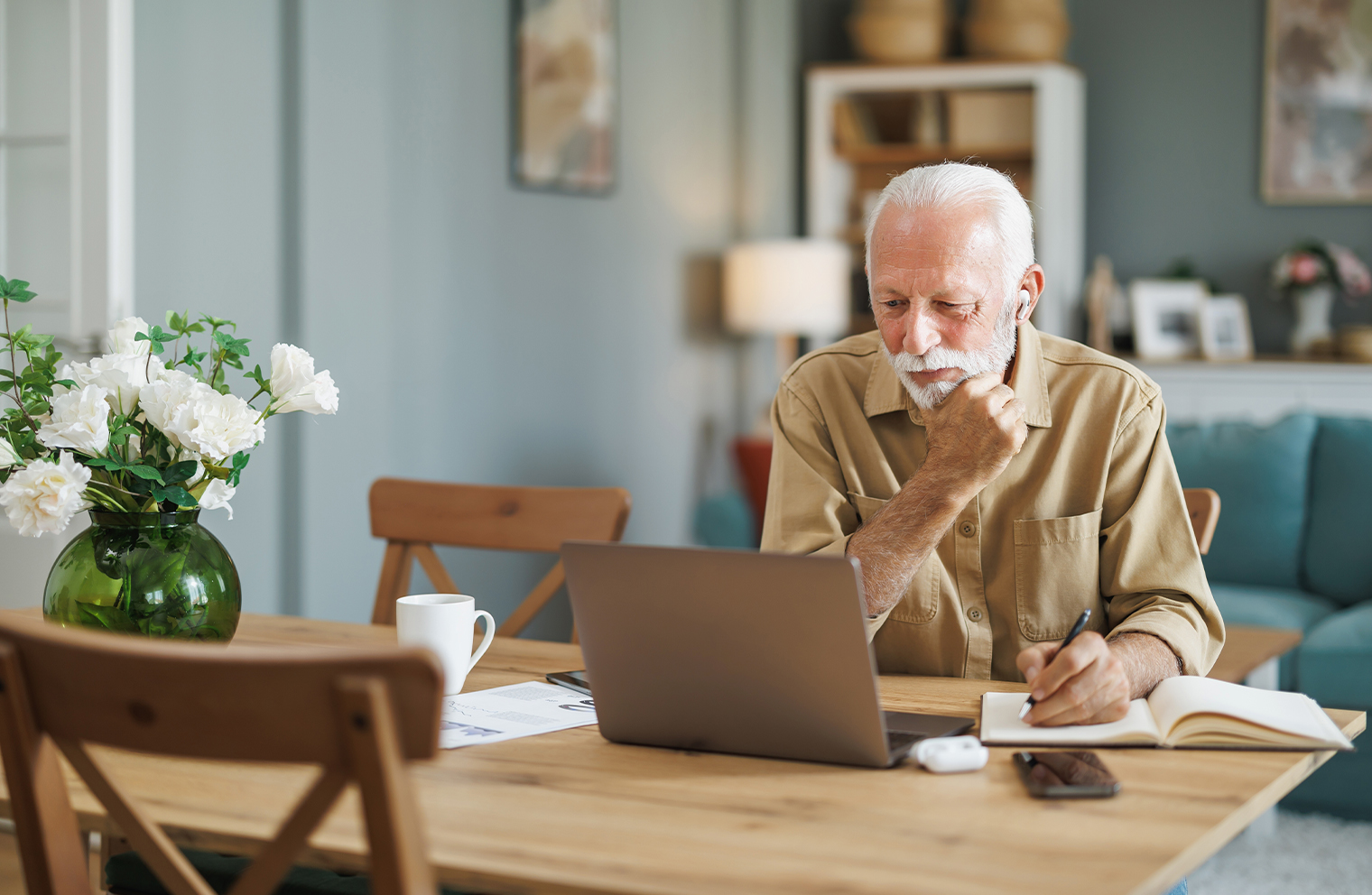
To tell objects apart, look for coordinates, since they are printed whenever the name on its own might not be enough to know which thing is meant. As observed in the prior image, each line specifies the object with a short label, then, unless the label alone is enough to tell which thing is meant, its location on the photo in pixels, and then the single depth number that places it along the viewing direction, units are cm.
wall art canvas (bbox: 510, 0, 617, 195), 657
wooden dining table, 293
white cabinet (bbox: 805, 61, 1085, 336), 887
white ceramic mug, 348
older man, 362
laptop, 313
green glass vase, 346
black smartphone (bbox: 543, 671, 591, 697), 355
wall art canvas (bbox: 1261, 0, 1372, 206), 908
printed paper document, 333
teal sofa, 612
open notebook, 325
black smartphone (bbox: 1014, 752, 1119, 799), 310
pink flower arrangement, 875
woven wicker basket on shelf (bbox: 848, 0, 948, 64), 909
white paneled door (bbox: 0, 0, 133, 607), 465
